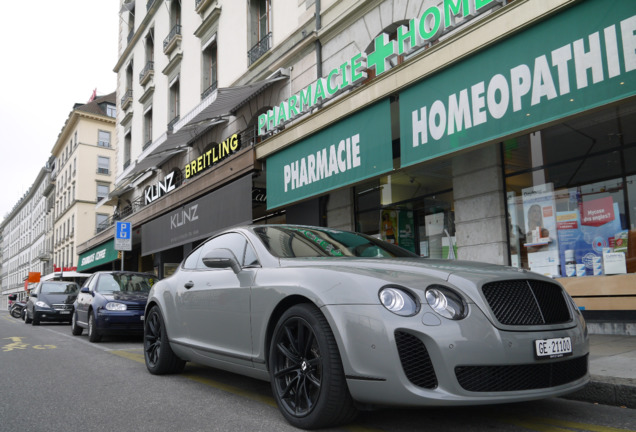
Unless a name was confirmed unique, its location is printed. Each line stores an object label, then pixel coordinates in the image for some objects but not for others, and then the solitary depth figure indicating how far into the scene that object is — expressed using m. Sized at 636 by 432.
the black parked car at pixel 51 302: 16.92
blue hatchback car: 9.56
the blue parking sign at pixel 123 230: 19.75
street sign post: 19.42
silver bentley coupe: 2.81
